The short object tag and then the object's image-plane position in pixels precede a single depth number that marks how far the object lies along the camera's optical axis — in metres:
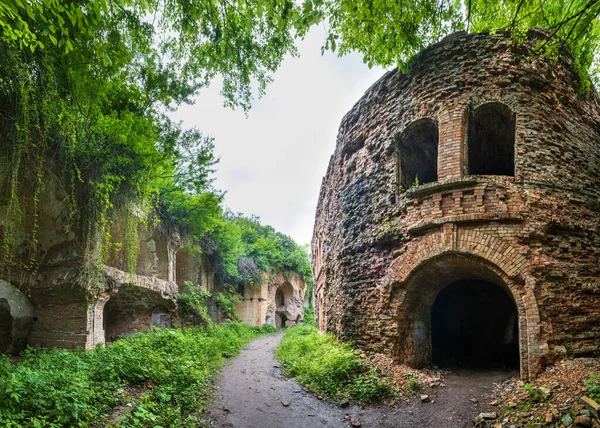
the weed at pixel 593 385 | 4.65
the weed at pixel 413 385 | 6.61
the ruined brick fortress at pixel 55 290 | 9.07
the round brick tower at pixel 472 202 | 6.37
